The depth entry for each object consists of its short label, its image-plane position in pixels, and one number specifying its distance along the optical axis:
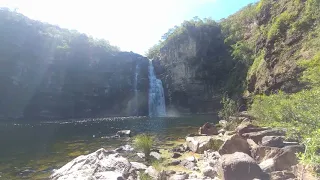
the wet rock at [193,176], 7.04
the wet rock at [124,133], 18.80
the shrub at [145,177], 6.68
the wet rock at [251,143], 8.90
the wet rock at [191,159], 9.51
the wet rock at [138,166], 9.17
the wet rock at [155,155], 10.76
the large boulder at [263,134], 8.91
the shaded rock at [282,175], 5.65
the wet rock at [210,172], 7.23
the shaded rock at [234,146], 8.66
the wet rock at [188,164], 8.76
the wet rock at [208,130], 15.65
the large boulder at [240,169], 6.02
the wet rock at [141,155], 11.19
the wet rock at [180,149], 11.98
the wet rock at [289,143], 7.46
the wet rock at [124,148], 12.99
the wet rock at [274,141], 7.69
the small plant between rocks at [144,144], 11.04
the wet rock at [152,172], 7.37
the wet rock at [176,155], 10.89
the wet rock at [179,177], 7.00
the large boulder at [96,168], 7.65
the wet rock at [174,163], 9.51
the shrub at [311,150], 3.58
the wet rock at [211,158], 8.25
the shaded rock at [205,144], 10.95
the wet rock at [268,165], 6.37
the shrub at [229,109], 21.23
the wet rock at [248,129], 10.57
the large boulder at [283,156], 6.48
